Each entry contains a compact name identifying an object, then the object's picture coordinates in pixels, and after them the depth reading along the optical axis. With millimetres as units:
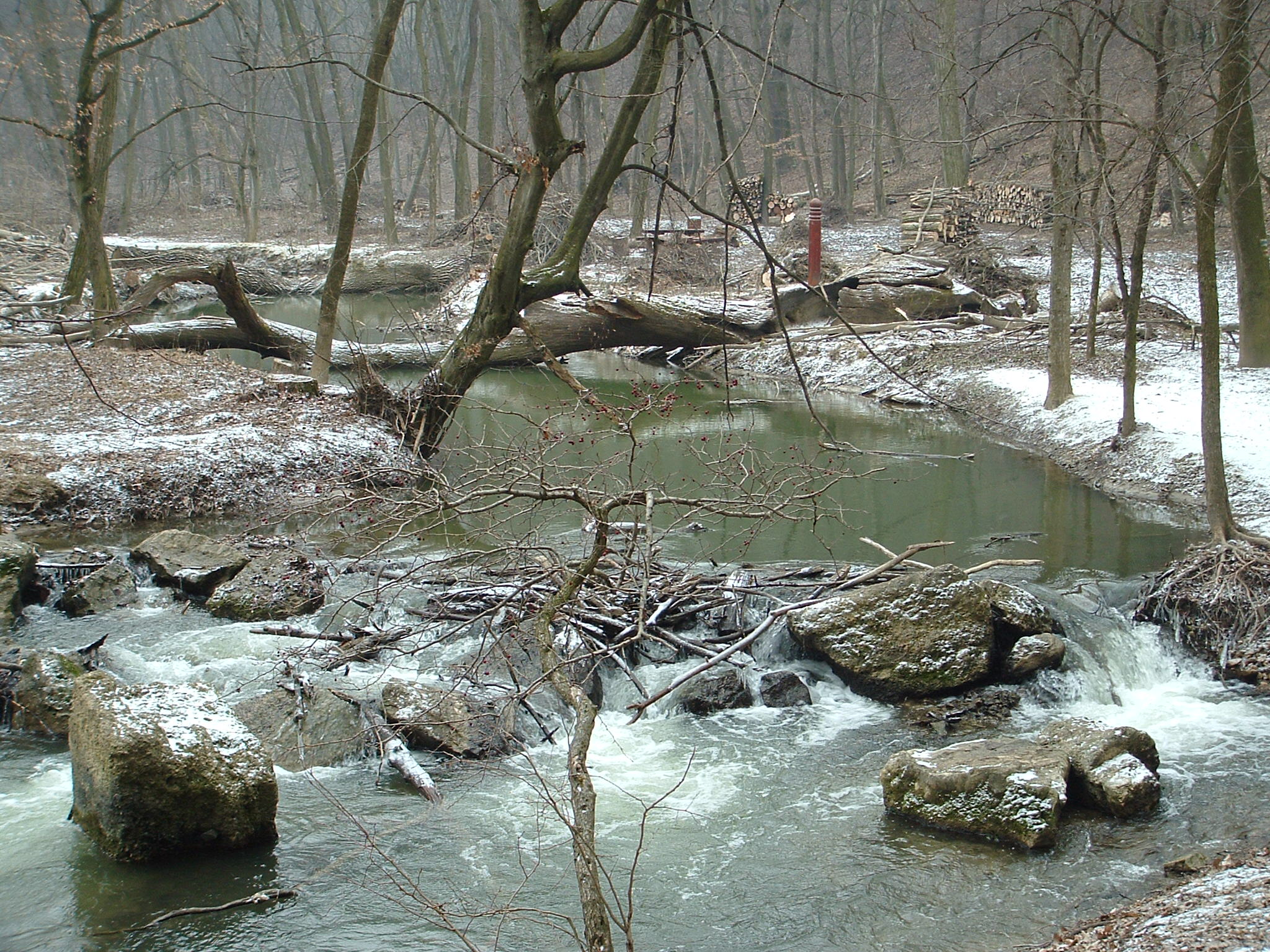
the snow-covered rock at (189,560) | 9367
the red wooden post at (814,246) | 21812
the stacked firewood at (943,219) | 26578
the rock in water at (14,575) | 8695
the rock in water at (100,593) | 9016
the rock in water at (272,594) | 8914
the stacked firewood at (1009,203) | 28625
